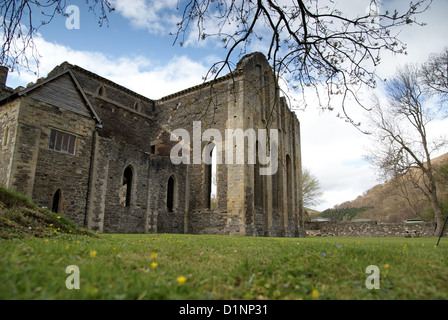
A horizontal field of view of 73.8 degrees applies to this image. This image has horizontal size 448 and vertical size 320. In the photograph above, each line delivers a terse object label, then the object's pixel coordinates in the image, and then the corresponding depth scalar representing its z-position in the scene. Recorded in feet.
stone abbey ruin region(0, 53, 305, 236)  46.68
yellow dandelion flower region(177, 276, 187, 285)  9.37
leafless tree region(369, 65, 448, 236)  75.87
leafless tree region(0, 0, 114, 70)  15.52
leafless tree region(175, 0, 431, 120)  18.39
